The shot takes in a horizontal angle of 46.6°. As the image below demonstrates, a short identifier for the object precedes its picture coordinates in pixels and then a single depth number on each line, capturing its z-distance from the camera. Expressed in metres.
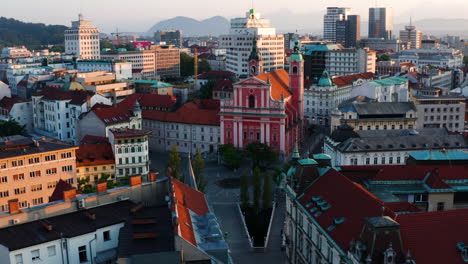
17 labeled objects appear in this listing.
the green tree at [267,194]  74.56
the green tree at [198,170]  76.31
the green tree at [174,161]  83.39
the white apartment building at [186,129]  112.69
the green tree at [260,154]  98.19
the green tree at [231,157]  99.31
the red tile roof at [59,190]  59.44
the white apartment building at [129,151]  88.95
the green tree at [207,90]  158.25
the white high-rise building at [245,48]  191.25
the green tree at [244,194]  75.25
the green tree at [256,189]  74.19
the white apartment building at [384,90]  131.25
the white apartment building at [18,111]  125.06
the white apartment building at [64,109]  113.06
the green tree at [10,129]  109.36
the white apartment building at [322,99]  137.88
